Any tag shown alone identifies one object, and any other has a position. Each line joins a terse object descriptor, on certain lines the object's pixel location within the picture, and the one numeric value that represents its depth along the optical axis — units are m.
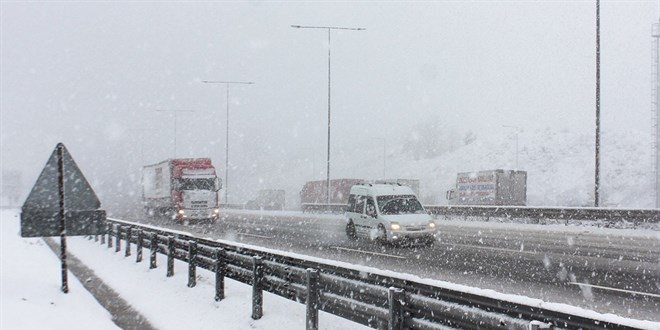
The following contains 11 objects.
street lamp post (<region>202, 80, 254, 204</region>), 50.56
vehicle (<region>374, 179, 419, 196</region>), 63.59
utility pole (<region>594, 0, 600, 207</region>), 26.86
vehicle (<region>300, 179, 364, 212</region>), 59.28
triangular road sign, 11.18
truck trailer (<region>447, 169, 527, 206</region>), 43.44
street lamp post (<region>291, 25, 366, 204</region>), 39.19
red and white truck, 35.09
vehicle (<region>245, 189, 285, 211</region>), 74.80
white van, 18.36
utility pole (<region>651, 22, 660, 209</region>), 57.81
